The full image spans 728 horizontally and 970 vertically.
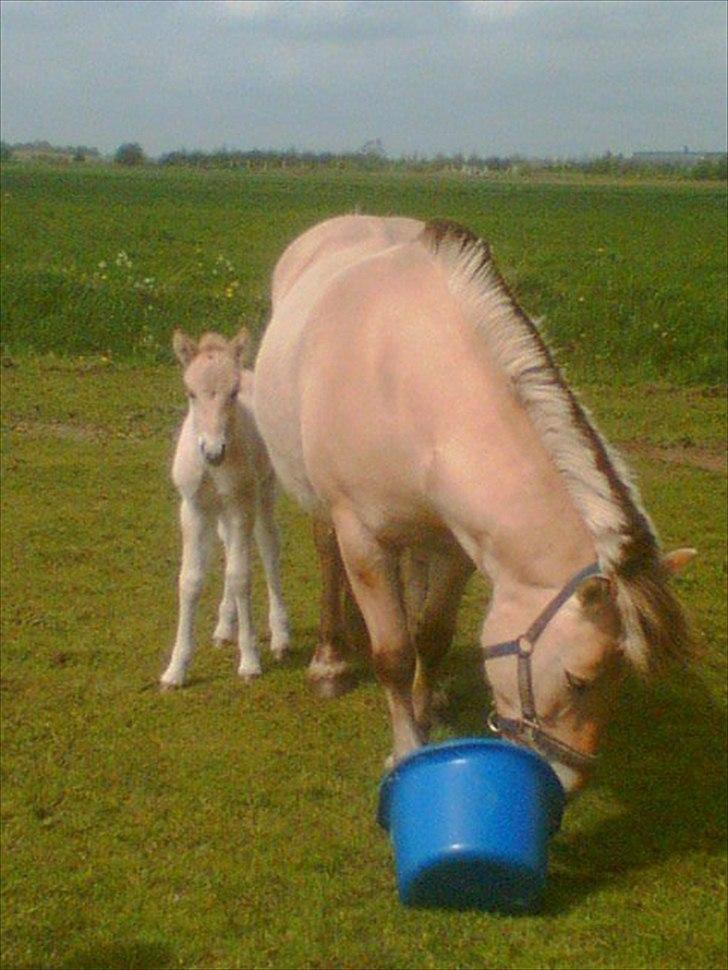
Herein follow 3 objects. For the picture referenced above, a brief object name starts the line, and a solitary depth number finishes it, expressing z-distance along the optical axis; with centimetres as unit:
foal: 571
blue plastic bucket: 372
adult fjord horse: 367
